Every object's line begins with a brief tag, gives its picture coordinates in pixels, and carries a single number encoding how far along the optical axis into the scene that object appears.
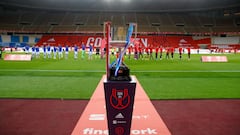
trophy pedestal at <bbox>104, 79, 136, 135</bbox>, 4.36
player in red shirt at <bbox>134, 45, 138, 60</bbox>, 27.75
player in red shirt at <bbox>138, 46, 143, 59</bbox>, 29.80
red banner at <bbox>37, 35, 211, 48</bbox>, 62.68
